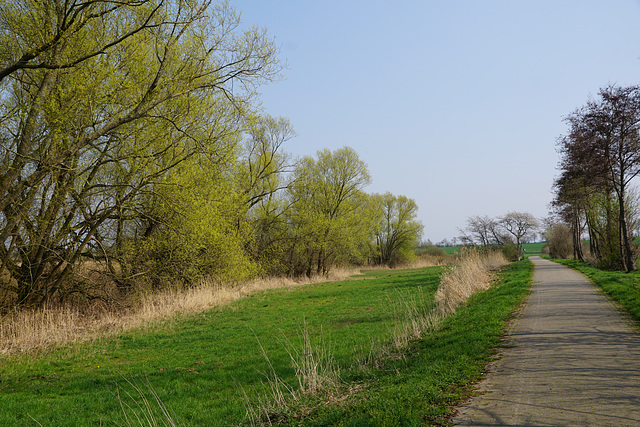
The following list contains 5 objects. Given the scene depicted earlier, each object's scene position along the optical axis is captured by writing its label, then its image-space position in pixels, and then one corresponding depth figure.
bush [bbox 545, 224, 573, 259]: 51.12
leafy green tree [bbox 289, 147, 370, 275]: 37.19
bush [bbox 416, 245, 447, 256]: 73.15
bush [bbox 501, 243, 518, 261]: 45.54
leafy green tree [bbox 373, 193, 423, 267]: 62.09
